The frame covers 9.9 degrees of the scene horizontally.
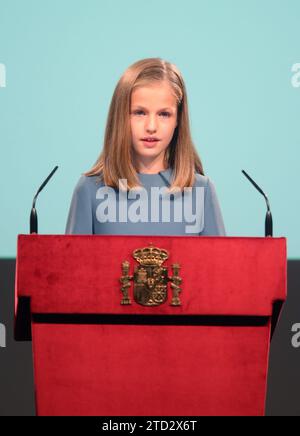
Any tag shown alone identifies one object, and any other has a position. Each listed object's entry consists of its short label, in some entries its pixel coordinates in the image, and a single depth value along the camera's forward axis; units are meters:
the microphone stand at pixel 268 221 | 4.57
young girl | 4.95
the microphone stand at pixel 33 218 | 4.56
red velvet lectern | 4.34
